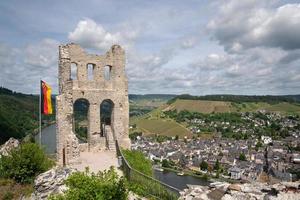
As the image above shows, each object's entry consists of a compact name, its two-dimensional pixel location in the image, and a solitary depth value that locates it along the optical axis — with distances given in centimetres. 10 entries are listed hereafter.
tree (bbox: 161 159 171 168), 11419
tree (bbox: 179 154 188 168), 11850
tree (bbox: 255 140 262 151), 14395
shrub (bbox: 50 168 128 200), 1039
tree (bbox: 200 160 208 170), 11162
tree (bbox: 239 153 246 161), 12794
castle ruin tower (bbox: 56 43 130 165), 1973
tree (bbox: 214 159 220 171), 11133
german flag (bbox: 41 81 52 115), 2055
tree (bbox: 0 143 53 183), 1811
